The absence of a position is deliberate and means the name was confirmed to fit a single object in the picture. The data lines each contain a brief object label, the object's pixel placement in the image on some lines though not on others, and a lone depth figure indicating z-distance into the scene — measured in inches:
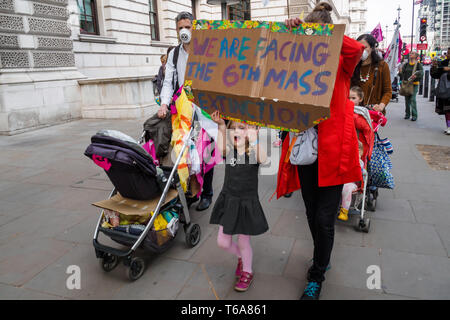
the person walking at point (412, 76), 403.9
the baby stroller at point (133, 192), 113.9
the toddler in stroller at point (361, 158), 132.7
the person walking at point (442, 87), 311.9
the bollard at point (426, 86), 644.7
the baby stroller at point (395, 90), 610.9
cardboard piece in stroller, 120.0
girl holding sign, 104.4
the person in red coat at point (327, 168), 86.4
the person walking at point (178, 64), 149.8
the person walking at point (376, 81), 170.9
